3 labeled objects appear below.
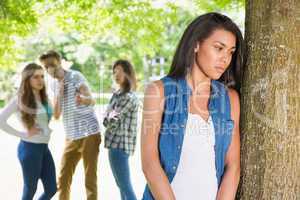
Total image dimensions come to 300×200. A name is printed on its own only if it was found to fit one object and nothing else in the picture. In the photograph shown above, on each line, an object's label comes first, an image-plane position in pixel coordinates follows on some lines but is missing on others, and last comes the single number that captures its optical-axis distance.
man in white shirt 5.21
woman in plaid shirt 5.27
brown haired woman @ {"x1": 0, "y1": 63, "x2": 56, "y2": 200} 4.69
